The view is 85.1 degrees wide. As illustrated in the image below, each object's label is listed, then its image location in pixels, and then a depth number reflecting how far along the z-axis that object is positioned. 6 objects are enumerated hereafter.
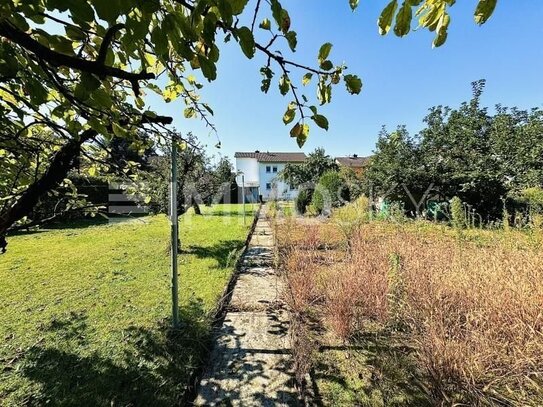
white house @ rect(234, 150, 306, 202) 50.66
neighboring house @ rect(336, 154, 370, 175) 49.54
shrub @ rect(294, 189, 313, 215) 20.58
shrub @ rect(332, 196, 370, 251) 6.99
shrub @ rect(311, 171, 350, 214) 18.38
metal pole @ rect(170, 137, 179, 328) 3.78
